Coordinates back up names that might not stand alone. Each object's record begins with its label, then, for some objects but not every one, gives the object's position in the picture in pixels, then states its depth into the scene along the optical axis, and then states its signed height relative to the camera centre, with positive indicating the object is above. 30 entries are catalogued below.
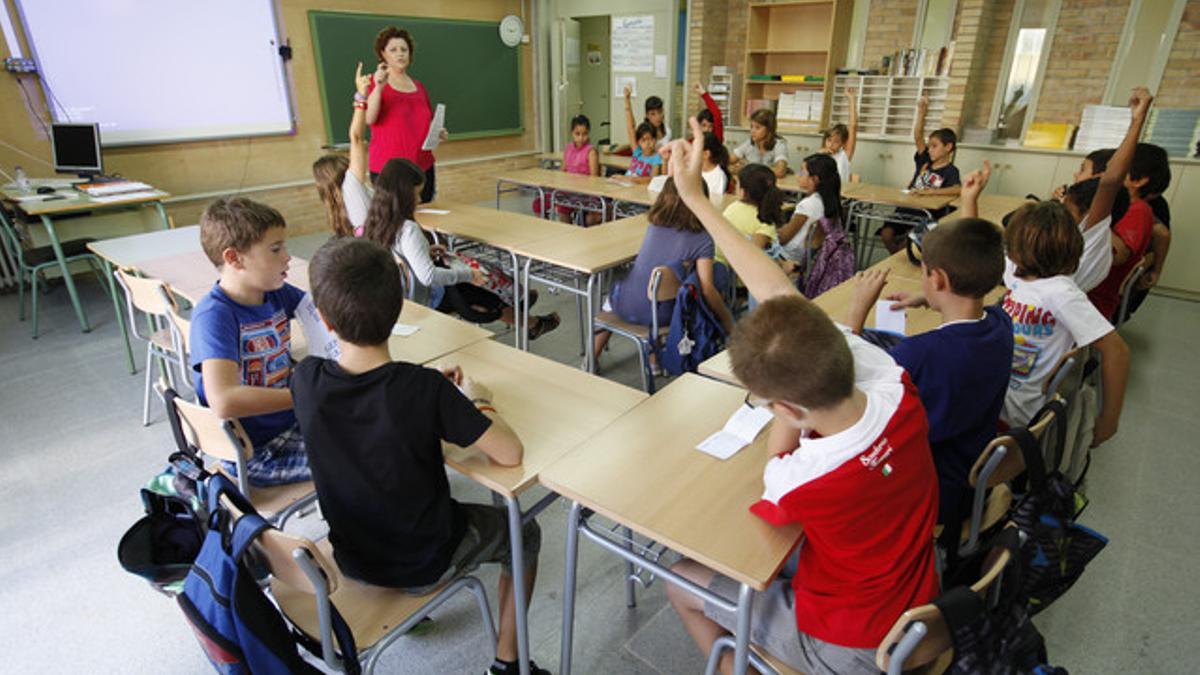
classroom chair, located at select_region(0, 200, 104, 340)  3.98 -1.03
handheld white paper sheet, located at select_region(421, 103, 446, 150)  4.22 -0.30
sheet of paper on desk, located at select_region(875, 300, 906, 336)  2.22 -0.77
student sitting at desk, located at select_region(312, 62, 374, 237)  3.15 -0.50
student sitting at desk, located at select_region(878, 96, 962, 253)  4.82 -0.65
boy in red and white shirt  1.06 -0.64
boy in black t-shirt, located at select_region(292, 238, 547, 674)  1.25 -0.66
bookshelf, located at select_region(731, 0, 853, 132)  6.67 +0.31
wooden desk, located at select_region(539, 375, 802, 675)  1.19 -0.80
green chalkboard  6.34 +0.21
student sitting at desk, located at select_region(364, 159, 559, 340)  2.88 -0.66
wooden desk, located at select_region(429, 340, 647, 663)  1.43 -0.81
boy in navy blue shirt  1.44 -0.57
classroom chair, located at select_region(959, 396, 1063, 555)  1.48 -0.88
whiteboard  4.82 +0.15
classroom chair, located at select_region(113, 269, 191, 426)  2.25 -0.83
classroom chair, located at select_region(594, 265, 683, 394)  2.67 -1.05
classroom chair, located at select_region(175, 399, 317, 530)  1.56 -0.87
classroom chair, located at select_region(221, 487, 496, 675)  1.10 -1.04
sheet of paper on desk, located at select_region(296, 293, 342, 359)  1.92 -0.69
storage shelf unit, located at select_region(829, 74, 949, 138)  6.12 -0.11
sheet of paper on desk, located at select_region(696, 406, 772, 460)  1.49 -0.79
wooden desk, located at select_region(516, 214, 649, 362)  3.02 -0.78
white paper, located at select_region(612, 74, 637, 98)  7.98 +0.03
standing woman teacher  4.13 -0.15
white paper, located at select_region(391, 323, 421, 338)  2.21 -0.80
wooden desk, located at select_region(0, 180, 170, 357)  3.82 -0.73
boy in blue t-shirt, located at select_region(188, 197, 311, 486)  1.64 -0.64
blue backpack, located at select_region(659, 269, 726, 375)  2.60 -0.95
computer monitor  4.66 -0.44
